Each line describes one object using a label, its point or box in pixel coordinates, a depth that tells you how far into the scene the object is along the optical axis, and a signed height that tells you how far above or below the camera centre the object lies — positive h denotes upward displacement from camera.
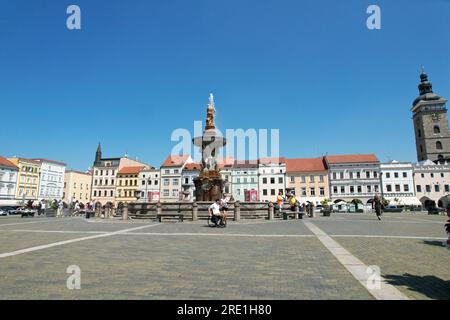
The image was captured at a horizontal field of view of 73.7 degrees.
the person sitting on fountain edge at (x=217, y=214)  16.97 -0.45
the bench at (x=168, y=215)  21.75 -0.70
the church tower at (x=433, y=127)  86.88 +23.40
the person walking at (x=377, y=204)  22.95 +0.22
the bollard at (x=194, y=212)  22.20 -0.46
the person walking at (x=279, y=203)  26.50 +0.29
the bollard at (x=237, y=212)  22.20 -0.44
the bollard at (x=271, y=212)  23.77 -0.45
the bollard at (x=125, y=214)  24.48 -0.70
